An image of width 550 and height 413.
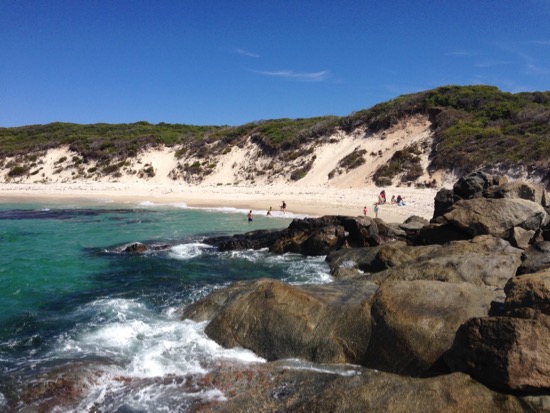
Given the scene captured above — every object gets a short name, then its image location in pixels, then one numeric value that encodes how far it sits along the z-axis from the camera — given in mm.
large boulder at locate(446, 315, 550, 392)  5535
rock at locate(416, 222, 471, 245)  16094
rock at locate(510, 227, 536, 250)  14117
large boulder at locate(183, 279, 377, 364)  7902
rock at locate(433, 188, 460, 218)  20031
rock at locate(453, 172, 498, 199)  19594
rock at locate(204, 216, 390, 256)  19000
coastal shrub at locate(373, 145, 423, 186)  39562
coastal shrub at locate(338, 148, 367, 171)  45250
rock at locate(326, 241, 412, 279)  14695
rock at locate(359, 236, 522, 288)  11055
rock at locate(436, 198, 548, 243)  15266
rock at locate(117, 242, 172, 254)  19766
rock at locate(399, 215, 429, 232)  20656
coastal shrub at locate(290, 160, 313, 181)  47688
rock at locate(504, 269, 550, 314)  6418
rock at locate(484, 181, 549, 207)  17422
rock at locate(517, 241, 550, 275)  10558
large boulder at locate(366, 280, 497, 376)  6996
